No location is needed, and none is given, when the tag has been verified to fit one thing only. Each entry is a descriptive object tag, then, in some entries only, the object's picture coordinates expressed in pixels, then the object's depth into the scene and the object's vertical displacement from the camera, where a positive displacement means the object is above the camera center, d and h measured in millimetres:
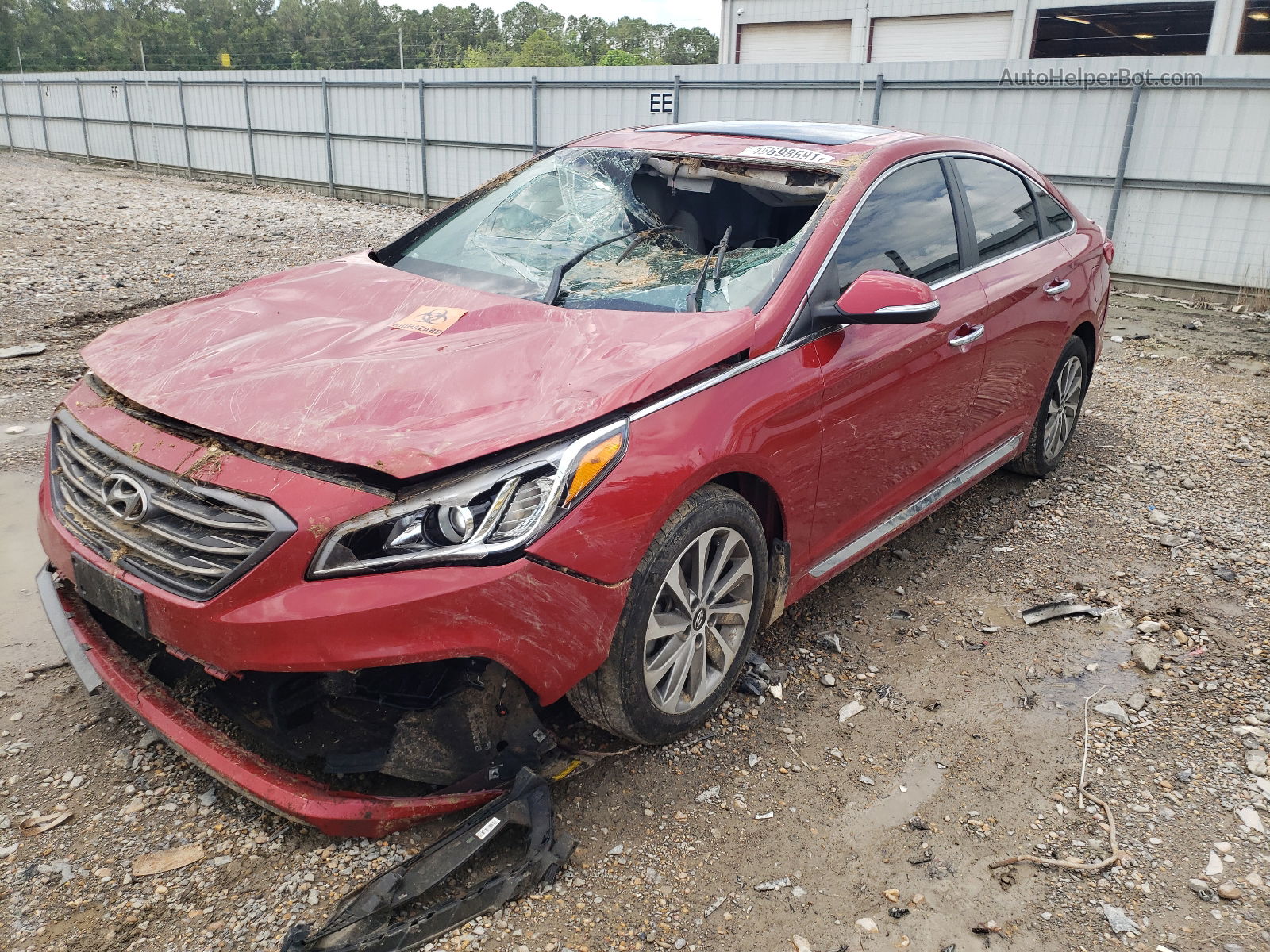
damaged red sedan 2123 -857
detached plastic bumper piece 2023 -1685
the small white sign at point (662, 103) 14758 +201
